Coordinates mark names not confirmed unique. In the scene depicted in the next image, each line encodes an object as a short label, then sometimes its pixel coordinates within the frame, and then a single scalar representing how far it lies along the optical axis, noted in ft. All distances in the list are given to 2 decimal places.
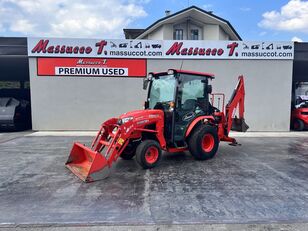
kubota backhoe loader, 18.60
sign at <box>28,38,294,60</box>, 39.83
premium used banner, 40.29
